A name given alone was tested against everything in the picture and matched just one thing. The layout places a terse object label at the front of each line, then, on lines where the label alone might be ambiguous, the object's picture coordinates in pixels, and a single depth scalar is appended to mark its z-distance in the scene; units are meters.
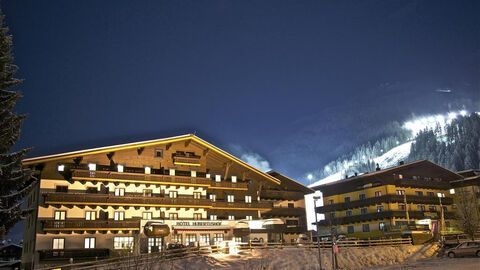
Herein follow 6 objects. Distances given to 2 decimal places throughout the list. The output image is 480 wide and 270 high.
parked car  41.66
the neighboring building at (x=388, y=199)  65.88
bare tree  52.62
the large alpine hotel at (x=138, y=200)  45.31
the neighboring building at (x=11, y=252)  74.44
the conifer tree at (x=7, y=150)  25.56
